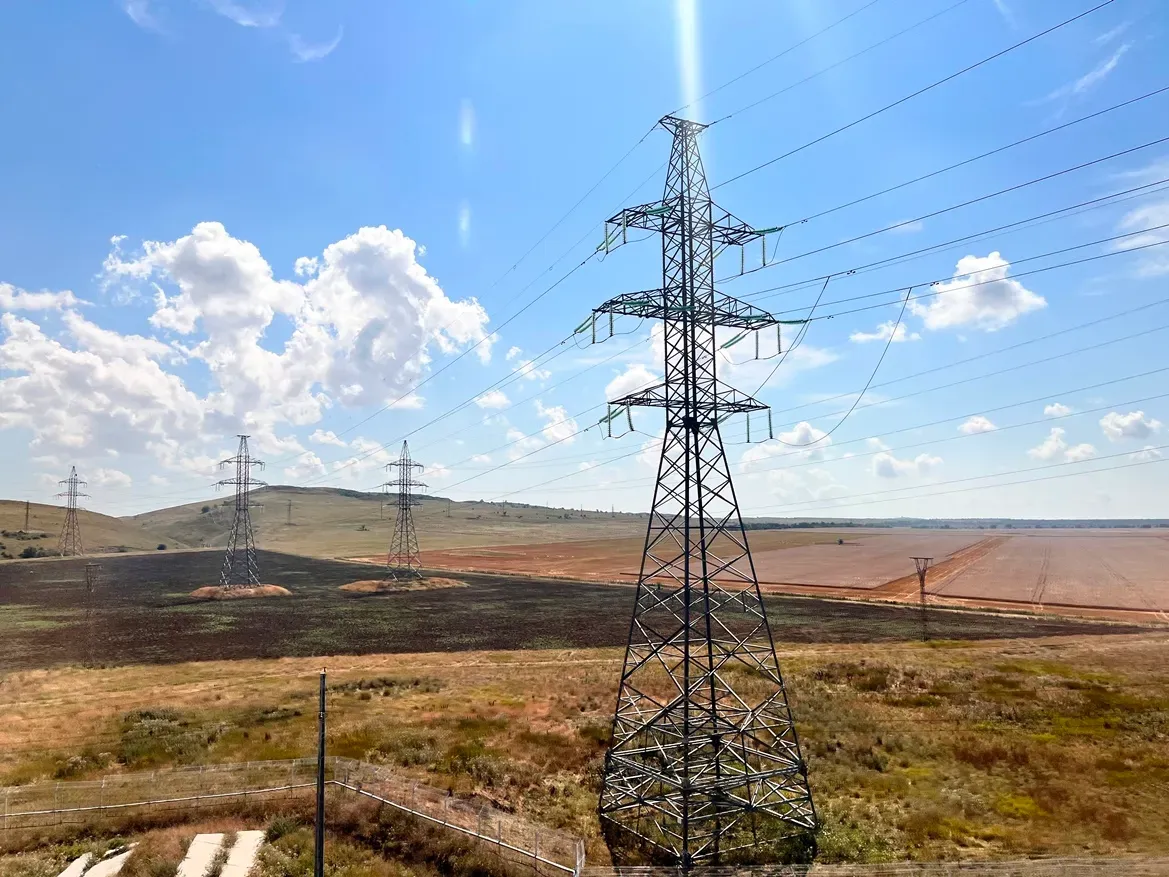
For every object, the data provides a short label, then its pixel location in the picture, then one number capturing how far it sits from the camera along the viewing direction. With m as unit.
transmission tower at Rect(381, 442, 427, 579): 102.75
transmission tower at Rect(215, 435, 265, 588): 94.00
